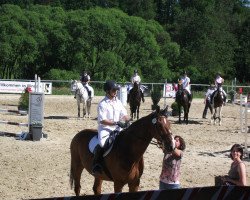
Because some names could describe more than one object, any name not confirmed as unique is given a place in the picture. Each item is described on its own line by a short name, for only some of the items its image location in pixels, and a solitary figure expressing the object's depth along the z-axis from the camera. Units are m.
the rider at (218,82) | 23.42
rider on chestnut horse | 7.87
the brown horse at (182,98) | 23.14
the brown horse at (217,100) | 23.09
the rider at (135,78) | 25.10
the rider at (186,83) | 23.56
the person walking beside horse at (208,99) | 24.41
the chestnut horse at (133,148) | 7.22
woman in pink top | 7.23
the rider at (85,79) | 24.22
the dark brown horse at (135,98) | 23.91
